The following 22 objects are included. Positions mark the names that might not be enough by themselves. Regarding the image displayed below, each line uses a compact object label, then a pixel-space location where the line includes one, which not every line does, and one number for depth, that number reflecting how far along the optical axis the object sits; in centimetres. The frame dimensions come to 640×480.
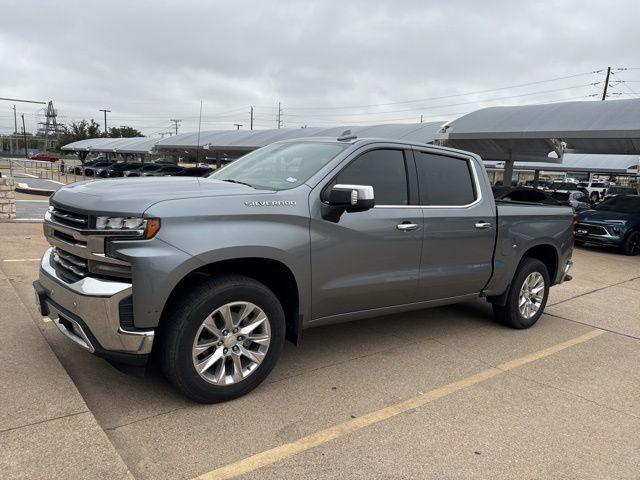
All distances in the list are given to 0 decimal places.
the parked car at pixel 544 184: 4489
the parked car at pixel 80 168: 5030
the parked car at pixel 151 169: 3760
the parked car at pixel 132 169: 3879
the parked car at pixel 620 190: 3497
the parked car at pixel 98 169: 4427
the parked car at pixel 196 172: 2489
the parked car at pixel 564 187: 4056
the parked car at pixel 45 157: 8025
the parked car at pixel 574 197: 2115
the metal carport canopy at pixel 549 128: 1361
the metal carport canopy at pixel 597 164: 4141
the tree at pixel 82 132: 9094
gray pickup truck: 306
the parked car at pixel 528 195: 1232
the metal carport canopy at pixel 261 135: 2270
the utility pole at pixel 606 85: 4790
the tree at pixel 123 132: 9069
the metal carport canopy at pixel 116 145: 5003
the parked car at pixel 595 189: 4038
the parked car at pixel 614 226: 1275
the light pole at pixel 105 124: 9285
